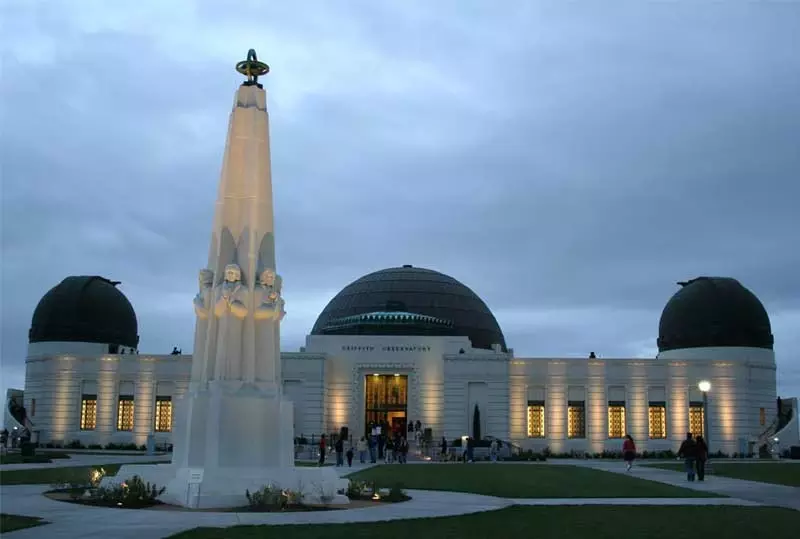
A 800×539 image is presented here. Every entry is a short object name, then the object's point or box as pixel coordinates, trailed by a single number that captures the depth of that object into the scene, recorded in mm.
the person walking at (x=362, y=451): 43588
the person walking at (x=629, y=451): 37031
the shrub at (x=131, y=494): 18062
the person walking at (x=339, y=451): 40688
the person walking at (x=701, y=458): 30188
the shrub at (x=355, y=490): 20891
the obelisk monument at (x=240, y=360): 19266
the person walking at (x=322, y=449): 39838
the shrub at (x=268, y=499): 17703
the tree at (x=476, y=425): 55375
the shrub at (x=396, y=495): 20641
